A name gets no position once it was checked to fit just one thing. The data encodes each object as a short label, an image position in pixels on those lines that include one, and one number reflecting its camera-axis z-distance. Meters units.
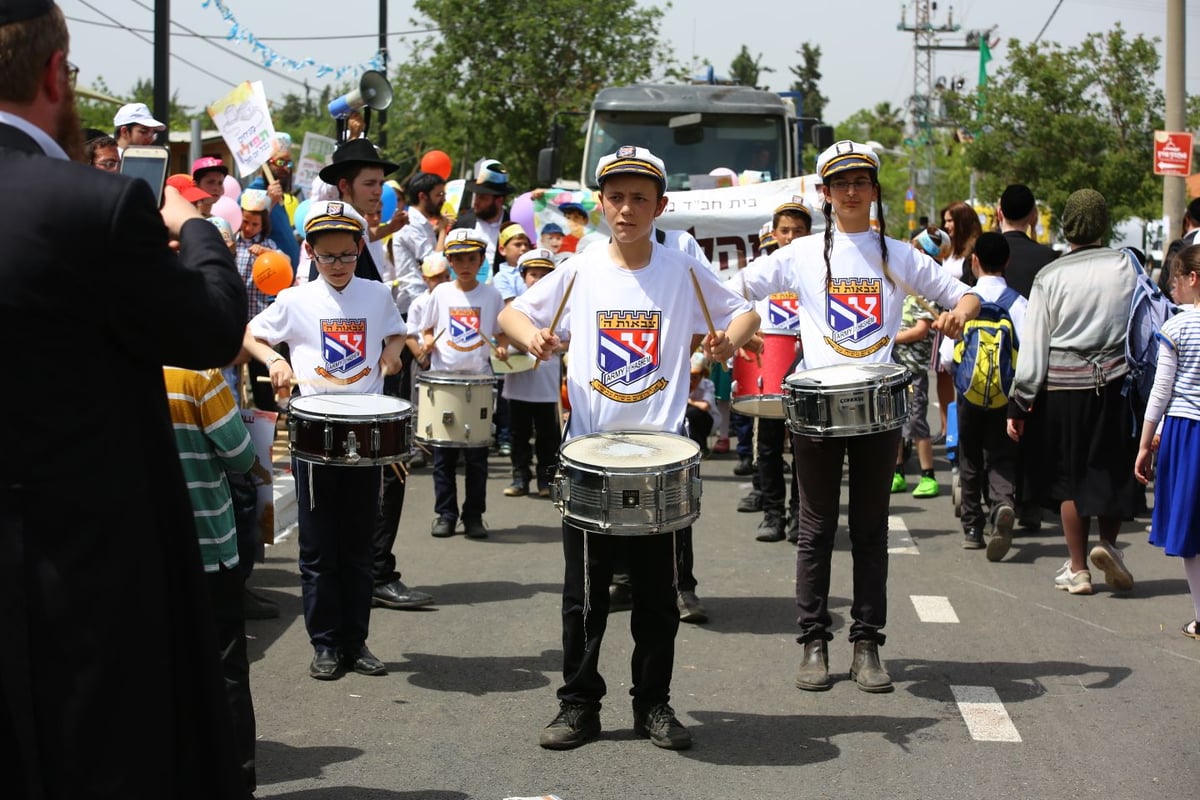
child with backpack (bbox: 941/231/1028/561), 9.83
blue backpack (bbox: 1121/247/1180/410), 8.48
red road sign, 17.41
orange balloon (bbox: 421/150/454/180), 16.17
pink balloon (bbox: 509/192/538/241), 15.92
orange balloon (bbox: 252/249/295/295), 8.98
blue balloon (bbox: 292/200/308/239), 10.41
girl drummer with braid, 6.54
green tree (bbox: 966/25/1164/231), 27.06
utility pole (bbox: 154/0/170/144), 13.55
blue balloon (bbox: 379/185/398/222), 13.95
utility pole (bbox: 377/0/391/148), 26.59
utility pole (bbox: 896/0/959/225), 87.97
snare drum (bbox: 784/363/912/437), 6.20
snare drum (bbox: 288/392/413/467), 6.40
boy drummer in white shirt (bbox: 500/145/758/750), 5.72
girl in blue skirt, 7.50
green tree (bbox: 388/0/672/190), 32.06
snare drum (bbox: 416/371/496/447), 9.85
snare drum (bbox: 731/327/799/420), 10.22
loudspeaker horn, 10.86
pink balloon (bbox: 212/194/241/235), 12.45
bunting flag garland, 14.52
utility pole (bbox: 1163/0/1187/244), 18.75
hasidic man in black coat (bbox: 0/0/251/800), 2.75
